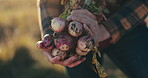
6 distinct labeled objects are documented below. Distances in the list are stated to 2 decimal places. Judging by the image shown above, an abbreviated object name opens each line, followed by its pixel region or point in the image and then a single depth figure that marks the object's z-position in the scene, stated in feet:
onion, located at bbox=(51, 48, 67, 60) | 3.70
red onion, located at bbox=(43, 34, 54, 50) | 3.74
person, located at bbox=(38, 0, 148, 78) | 4.80
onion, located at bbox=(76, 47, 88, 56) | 3.70
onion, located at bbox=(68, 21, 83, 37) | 3.63
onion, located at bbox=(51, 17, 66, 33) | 3.68
